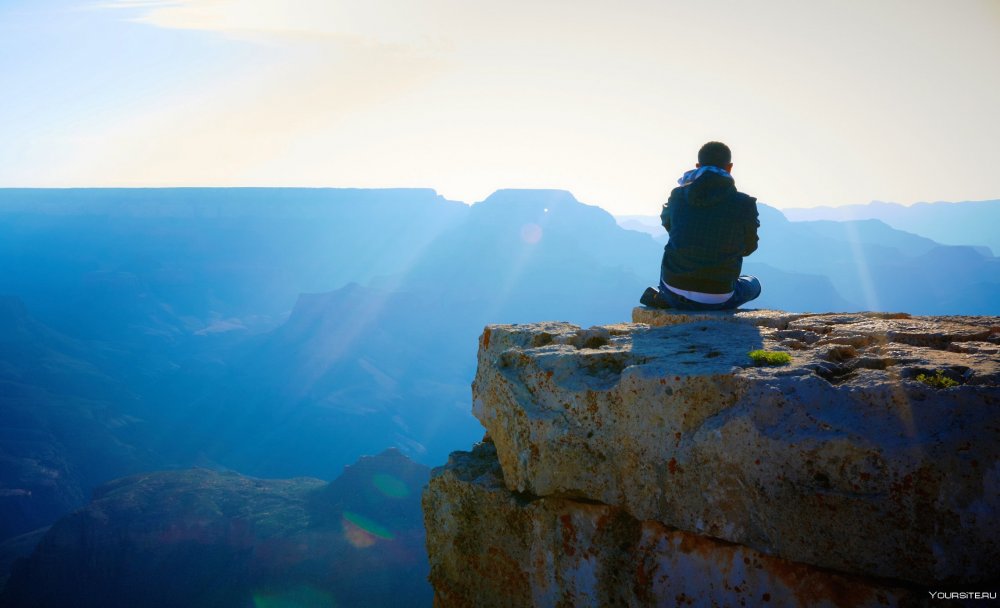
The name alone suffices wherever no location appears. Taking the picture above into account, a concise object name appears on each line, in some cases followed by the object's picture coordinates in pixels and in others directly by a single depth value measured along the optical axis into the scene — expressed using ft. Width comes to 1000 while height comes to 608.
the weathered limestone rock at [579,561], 8.91
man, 17.07
